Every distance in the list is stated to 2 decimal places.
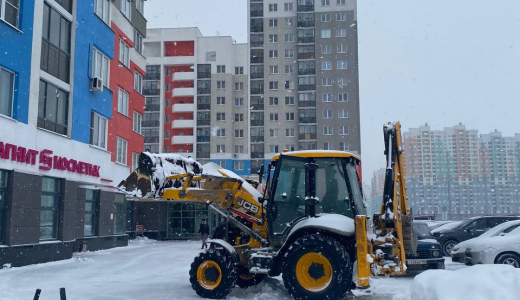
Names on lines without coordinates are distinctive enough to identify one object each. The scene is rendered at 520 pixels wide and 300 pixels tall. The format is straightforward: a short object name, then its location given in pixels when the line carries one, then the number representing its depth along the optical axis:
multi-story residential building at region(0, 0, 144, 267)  16.20
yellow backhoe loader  8.97
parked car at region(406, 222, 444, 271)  13.42
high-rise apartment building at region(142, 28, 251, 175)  62.62
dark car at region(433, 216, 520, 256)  21.86
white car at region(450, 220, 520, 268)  13.84
